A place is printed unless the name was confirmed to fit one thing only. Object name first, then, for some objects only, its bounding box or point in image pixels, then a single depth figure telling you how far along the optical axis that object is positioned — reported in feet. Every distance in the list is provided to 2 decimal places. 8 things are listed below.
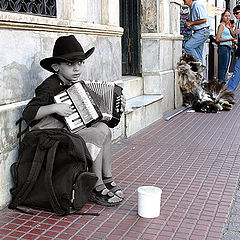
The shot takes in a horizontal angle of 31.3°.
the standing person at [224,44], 35.53
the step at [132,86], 23.00
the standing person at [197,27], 29.48
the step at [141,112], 20.17
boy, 11.57
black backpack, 10.93
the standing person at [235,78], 32.07
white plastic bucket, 10.70
